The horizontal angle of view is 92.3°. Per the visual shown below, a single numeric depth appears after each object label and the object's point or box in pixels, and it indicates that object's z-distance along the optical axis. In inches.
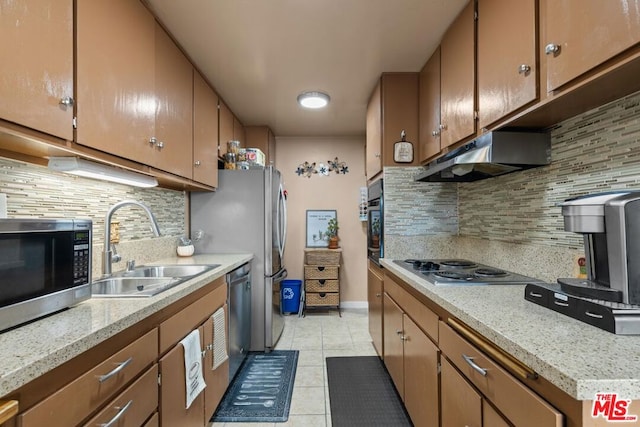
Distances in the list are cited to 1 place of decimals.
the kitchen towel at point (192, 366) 54.7
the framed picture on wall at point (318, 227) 161.5
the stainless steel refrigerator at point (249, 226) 106.8
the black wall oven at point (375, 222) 95.3
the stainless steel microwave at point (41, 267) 32.1
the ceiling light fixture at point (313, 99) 106.7
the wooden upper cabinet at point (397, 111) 94.8
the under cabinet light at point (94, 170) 48.6
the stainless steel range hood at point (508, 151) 56.1
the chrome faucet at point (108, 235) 60.2
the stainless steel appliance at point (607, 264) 31.2
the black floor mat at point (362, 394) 71.4
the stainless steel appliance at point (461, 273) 54.9
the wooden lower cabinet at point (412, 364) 53.7
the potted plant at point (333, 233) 157.4
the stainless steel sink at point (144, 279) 55.0
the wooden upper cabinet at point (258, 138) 142.5
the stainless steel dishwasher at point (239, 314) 85.5
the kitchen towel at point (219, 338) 70.2
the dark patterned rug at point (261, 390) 73.5
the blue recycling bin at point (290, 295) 147.3
